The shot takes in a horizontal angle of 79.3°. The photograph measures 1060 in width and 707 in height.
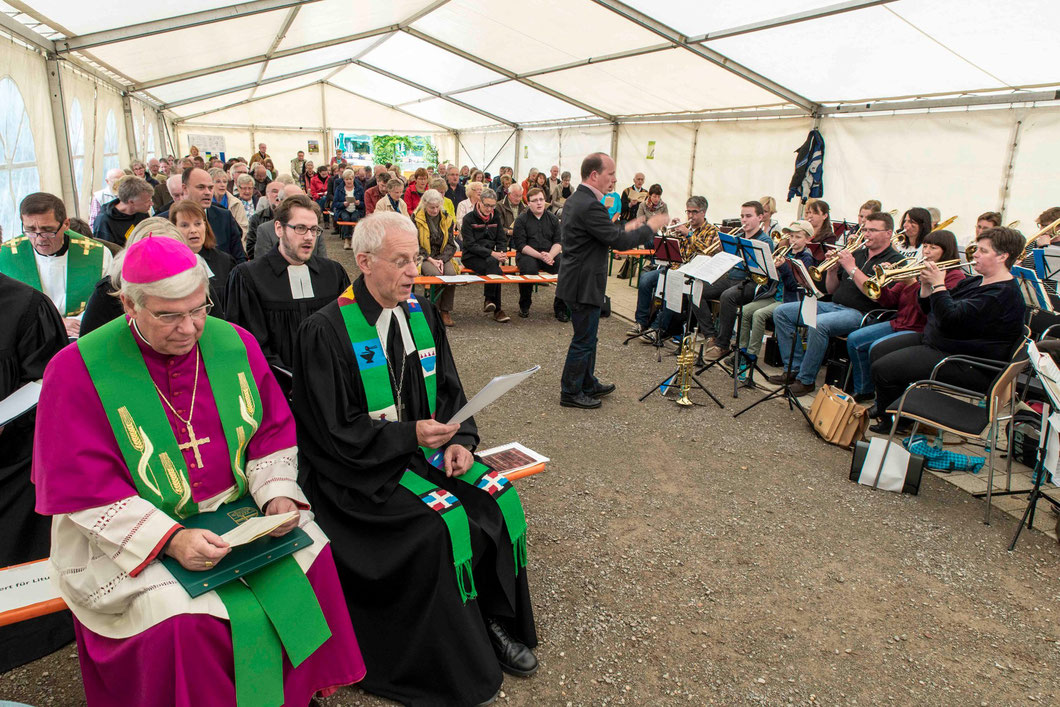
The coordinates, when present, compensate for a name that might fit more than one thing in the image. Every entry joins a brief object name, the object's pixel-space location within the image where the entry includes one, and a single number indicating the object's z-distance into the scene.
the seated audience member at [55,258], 3.64
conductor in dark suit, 5.05
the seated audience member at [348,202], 15.05
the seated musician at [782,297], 6.53
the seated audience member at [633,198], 13.20
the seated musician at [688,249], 7.84
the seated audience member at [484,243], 8.80
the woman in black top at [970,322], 4.55
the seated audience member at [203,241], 3.99
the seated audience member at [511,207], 9.77
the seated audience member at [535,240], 9.15
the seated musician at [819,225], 7.23
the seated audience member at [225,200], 7.50
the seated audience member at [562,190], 14.25
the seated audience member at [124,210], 5.39
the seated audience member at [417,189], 10.64
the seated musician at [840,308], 5.88
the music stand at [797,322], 5.09
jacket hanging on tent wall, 10.38
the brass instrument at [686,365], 5.61
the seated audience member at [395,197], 9.71
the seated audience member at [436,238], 8.53
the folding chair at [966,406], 3.79
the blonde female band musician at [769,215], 8.21
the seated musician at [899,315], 5.30
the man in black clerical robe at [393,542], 2.37
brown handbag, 4.87
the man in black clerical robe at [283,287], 3.69
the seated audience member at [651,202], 11.13
